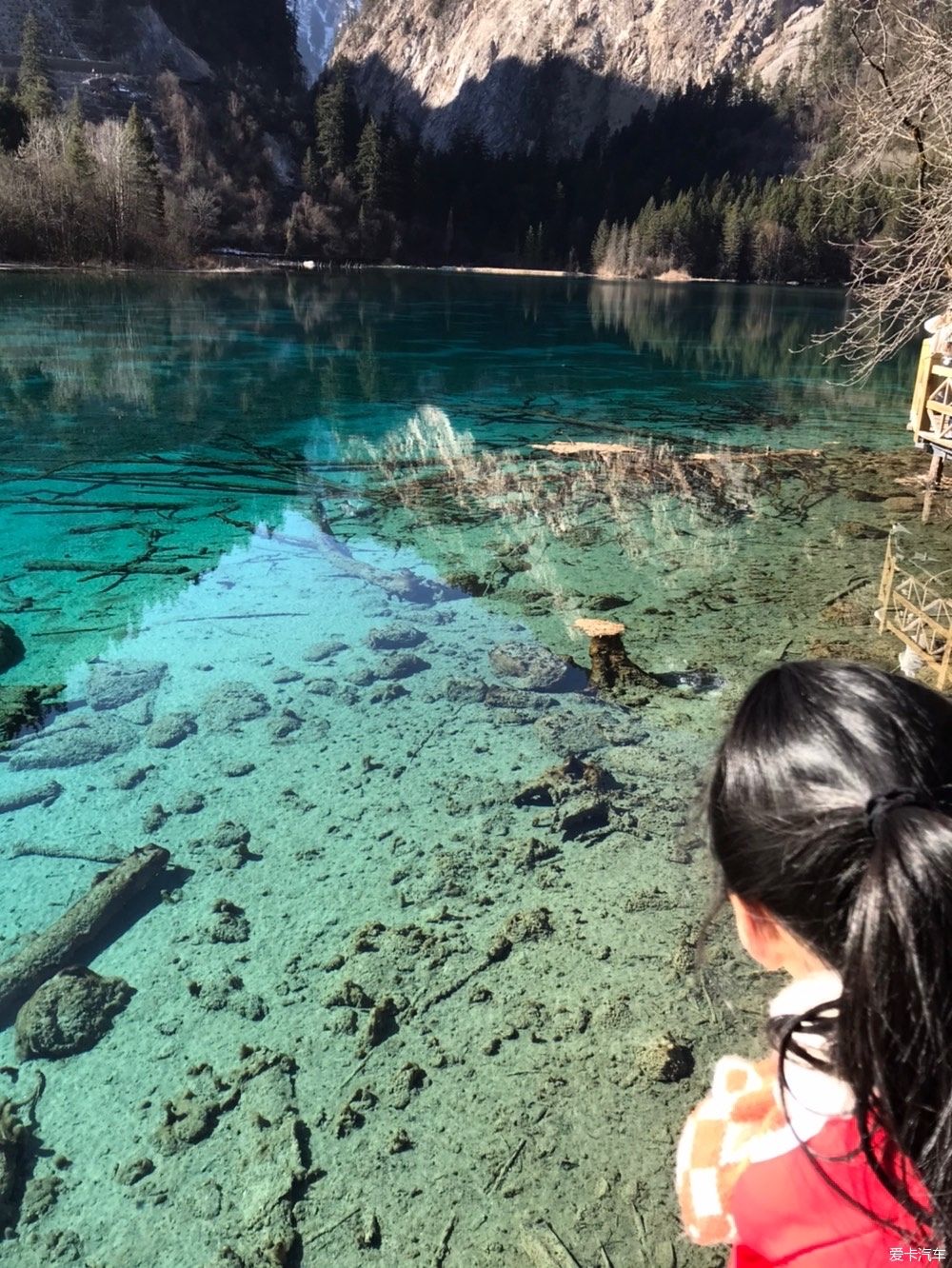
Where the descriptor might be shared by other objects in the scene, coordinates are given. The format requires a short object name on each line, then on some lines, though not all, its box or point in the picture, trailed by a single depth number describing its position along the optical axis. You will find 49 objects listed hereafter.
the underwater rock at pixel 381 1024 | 3.40
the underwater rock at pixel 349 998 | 3.57
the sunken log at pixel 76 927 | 3.69
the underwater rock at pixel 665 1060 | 3.19
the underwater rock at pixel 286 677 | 6.33
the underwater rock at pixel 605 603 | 7.59
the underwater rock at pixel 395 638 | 6.83
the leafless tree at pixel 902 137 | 7.23
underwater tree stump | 6.24
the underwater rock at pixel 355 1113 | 3.05
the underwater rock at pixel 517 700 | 5.97
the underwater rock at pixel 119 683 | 6.08
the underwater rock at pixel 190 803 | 4.90
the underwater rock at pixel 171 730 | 5.56
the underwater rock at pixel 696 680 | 6.16
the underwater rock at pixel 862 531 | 9.38
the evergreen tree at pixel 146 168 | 53.16
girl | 0.98
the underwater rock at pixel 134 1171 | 2.92
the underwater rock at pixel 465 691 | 6.05
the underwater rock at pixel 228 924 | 3.97
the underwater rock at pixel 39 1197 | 2.82
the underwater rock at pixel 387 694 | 6.04
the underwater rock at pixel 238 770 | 5.23
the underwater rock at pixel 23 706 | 5.74
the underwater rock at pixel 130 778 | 5.14
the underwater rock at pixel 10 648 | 6.57
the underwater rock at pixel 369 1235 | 2.69
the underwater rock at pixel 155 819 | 4.76
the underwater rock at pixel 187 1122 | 3.04
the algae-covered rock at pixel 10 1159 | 2.82
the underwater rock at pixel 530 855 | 4.41
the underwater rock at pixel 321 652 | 6.66
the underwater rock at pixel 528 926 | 3.91
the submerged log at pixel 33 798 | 4.91
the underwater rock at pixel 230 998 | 3.57
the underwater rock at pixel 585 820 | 4.64
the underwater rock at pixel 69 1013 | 3.43
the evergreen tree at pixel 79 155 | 50.19
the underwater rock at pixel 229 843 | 4.49
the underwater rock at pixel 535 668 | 6.25
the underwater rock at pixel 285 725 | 5.65
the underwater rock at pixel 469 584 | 7.92
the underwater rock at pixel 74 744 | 5.34
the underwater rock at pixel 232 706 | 5.81
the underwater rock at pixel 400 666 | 6.39
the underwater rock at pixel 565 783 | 4.95
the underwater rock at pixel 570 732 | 5.46
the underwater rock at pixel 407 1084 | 3.16
